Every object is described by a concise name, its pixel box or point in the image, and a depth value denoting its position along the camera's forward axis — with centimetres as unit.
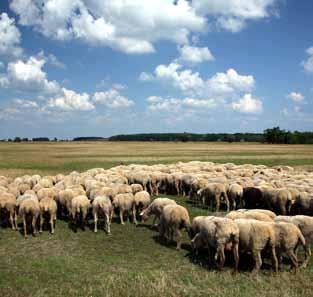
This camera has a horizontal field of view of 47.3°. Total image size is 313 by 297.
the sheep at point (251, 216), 1252
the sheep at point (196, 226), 1222
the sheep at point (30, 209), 1517
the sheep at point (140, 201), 1722
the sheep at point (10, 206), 1619
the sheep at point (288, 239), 1080
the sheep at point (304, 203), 1684
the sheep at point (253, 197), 1938
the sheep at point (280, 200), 1739
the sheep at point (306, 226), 1181
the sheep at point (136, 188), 1998
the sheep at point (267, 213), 1297
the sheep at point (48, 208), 1549
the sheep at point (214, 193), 1994
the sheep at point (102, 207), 1589
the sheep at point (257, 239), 1075
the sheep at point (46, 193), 1750
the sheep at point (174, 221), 1353
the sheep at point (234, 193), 1961
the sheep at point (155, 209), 1577
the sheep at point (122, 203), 1697
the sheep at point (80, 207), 1636
